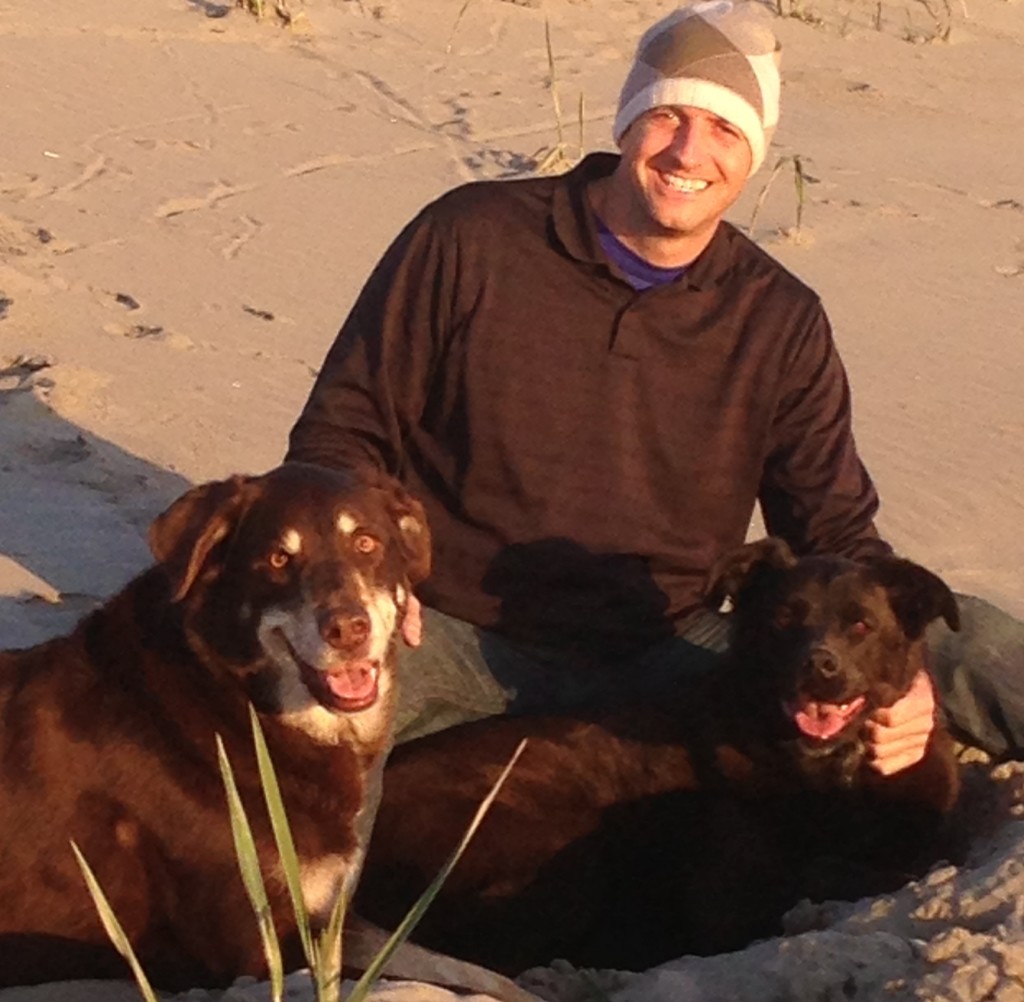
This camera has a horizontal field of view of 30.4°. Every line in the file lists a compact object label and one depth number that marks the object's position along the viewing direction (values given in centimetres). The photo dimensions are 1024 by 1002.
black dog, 463
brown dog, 382
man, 498
